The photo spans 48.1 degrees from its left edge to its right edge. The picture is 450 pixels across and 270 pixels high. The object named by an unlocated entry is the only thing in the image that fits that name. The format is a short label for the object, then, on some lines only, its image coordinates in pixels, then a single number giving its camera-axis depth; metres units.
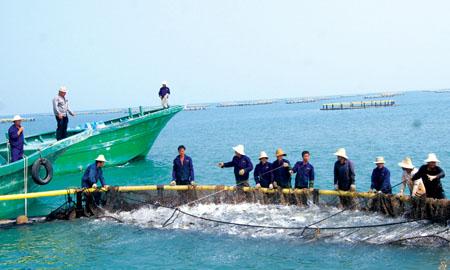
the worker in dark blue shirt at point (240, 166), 12.22
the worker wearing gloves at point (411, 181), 10.04
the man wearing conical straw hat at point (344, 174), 11.02
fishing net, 9.68
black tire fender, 13.84
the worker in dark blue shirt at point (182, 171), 12.63
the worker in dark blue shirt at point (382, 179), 10.75
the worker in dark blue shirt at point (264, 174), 12.01
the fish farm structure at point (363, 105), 116.43
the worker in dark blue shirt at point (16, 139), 13.75
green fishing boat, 14.08
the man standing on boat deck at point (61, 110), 16.58
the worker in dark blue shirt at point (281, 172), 11.70
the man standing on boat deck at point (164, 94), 25.06
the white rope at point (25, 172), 13.95
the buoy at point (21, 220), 12.84
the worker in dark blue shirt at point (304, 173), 11.69
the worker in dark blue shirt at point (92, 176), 12.98
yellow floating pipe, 10.86
